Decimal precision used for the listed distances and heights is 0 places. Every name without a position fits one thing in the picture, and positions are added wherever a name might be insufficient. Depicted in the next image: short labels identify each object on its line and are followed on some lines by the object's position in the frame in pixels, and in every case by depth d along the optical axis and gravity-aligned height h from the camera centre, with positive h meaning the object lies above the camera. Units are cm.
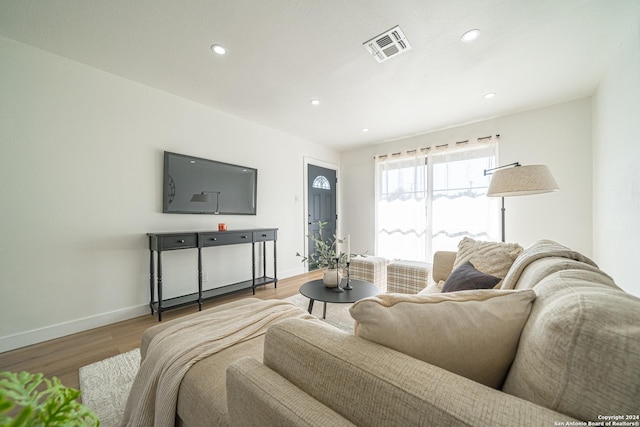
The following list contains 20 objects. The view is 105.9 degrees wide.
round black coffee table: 198 -68
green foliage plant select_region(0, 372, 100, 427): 31 -28
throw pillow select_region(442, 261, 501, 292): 135 -37
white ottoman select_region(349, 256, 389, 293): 307 -70
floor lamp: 192 +30
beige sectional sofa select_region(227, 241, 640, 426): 42 -35
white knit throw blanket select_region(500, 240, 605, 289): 94 -17
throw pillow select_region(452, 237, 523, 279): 167 -29
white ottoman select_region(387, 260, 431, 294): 256 -66
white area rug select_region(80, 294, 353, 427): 135 -109
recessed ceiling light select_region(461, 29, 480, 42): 190 +146
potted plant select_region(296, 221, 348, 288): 226 -44
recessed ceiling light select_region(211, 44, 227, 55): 205 +144
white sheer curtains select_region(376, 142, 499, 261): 363 +28
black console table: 251 -34
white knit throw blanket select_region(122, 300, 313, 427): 99 -61
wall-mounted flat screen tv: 284 +38
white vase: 226 -57
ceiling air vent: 192 +145
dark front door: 472 +34
